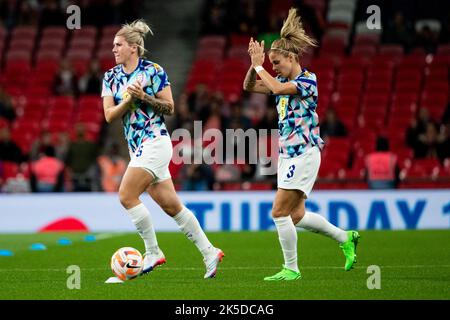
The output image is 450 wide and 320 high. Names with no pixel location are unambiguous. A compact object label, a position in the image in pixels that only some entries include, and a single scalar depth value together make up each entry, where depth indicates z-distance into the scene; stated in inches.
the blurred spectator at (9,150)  839.1
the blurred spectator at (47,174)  788.6
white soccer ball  388.2
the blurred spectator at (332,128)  826.2
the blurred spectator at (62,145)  848.9
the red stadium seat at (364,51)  948.0
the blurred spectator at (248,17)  957.2
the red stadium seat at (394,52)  936.9
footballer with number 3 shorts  382.6
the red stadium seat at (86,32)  1043.7
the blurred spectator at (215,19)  992.2
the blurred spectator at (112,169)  797.9
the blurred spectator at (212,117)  825.5
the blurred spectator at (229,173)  786.2
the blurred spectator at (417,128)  807.1
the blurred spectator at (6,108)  928.9
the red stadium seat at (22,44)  1049.5
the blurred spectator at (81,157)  812.0
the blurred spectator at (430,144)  802.8
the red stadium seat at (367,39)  961.5
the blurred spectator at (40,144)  812.0
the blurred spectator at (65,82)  953.5
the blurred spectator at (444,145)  799.7
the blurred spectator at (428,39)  921.5
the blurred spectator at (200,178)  764.6
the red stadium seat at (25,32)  1060.3
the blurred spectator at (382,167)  739.4
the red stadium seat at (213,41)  1008.2
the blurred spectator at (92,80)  935.3
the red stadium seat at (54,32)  1056.2
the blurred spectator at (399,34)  935.0
